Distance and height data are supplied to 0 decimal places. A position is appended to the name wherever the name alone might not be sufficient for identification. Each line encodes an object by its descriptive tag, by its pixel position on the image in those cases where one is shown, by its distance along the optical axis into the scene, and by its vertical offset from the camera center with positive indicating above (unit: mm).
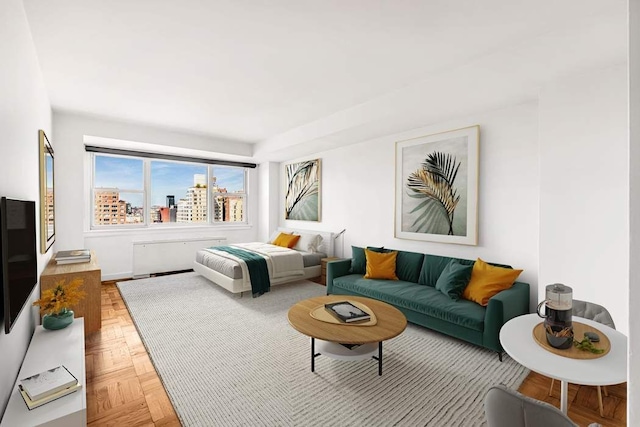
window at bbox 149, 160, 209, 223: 6059 +352
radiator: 5566 -863
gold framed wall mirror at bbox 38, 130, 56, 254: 2923 +146
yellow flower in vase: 2430 -778
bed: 4355 -828
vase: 2426 -894
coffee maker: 1513 -533
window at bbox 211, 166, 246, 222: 6809 +367
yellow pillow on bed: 5727 -577
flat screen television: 1464 -262
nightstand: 5211 -1026
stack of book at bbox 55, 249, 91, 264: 3480 -558
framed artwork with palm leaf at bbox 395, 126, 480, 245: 3607 +299
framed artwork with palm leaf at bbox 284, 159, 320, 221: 5918 +394
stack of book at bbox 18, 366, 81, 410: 1524 -930
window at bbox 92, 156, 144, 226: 5438 +333
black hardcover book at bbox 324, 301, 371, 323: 2508 -868
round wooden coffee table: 2240 -916
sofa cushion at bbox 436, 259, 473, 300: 3152 -727
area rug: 1990 -1308
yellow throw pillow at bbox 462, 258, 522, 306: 2947 -704
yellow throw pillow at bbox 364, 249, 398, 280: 3986 -724
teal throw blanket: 4414 -925
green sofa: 2693 -914
